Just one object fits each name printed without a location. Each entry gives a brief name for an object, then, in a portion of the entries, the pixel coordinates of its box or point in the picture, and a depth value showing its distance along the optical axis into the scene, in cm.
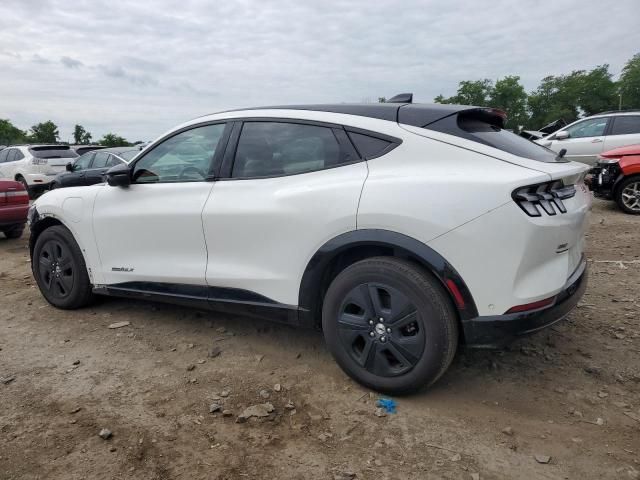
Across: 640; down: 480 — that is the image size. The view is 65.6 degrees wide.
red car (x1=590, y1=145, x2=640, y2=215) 805
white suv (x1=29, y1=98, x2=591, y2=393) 246
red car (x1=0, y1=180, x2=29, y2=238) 746
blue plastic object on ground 272
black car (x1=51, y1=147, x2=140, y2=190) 1199
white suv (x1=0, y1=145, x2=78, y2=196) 1381
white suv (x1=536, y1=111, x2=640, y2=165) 1018
